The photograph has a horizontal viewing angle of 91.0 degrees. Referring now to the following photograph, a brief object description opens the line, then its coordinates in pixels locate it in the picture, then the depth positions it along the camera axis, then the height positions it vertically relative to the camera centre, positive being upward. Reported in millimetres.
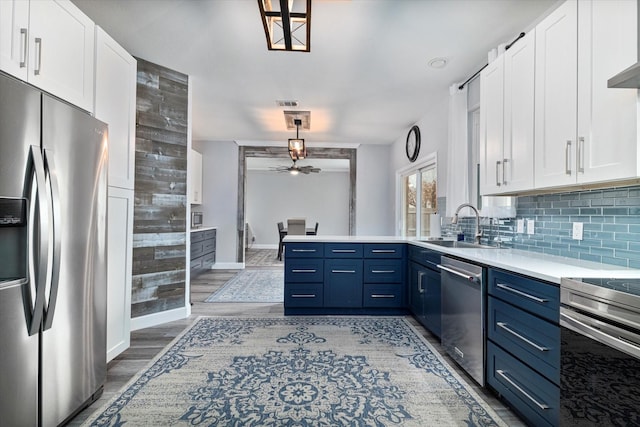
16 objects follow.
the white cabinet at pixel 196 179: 5930 +701
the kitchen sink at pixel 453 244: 3073 -263
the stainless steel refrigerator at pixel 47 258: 1327 -211
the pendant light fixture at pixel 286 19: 1757 +1171
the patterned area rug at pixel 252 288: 4142 -1088
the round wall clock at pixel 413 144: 4992 +1233
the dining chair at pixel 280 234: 7831 -472
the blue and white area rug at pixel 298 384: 1708 -1087
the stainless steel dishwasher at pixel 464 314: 1967 -665
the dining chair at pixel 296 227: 7238 -248
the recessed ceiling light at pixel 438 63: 3023 +1525
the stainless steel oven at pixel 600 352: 1061 -494
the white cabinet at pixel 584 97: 1387 +633
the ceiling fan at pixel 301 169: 6450 +1000
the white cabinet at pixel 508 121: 2010 +693
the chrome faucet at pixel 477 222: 2879 -38
